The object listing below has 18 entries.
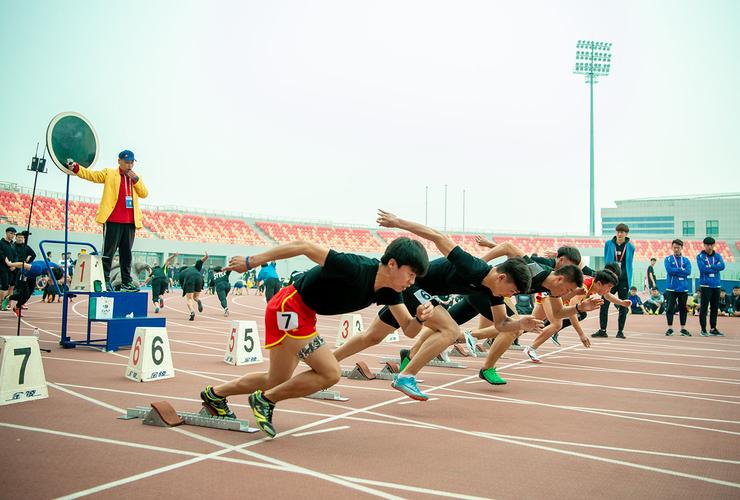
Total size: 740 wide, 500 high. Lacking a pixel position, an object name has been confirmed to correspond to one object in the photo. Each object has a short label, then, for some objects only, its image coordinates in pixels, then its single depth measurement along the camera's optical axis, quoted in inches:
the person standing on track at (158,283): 735.1
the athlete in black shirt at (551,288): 252.1
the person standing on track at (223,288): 753.6
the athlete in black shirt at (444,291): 214.5
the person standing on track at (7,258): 546.9
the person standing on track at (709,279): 546.3
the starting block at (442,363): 345.4
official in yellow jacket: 363.9
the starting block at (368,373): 289.4
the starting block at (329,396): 232.2
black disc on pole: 336.3
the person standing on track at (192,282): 669.3
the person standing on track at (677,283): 560.7
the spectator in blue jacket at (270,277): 669.3
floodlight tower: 2687.0
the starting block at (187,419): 178.2
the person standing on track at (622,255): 519.5
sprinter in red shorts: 163.3
